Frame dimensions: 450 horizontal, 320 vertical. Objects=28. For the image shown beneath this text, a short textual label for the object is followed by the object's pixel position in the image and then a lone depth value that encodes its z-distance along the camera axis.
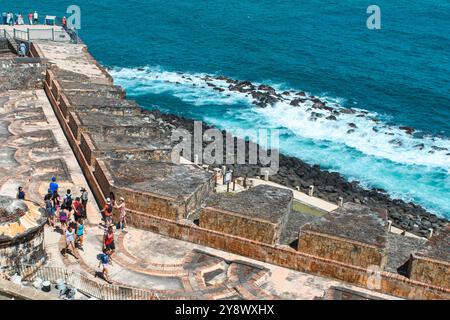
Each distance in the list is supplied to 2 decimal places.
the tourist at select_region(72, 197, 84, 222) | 19.77
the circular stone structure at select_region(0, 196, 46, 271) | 16.20
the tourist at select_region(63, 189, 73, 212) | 20.50
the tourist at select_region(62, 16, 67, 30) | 49.10
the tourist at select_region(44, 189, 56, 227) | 20.05
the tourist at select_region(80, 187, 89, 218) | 20.67
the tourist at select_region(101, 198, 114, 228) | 19.77
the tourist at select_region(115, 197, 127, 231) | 19.69
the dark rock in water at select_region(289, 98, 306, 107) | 59.38
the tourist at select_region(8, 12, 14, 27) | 50.12
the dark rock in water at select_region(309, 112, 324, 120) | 56.15
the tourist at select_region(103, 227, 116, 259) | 18.00
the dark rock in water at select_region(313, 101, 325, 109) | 58.69
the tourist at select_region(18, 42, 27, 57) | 42.19
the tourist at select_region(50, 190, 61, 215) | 20.73
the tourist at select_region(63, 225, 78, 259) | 18.17
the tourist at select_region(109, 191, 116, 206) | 20.22
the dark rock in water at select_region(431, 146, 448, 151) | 49.88
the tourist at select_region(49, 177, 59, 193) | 20.97
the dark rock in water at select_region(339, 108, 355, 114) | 57.72
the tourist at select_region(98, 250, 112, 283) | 16.84
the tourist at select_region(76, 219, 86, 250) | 18.56
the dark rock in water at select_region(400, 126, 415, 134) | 53.26
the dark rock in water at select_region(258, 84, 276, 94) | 62.98
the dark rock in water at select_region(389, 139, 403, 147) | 50.91
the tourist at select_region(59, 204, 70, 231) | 19.73
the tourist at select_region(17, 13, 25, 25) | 50.43
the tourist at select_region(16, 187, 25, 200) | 20.88
